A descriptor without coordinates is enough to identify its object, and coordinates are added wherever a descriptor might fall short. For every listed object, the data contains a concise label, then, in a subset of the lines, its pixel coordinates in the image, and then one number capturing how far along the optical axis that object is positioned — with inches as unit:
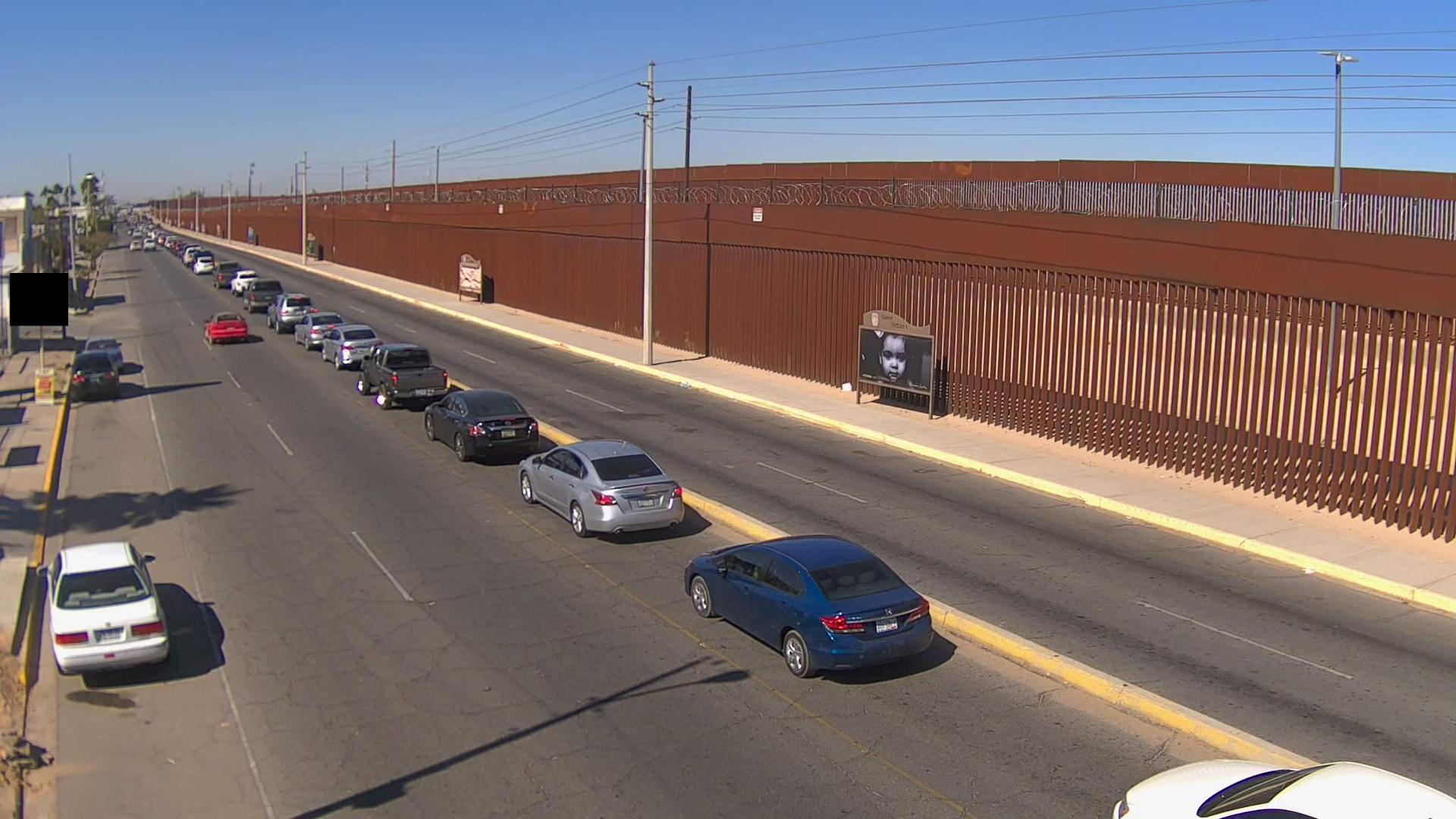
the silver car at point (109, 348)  1552.7
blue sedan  530.9
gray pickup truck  1239.5
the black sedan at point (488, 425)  989.8
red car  1851.1
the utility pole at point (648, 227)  1553.9
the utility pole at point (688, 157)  2215.9
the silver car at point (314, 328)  1736.0
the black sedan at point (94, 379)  1391.5
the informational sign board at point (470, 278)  2576.3
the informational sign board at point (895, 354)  1214.9
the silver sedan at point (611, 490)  767.1
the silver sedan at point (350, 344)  1537.9
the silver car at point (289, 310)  1943.9
